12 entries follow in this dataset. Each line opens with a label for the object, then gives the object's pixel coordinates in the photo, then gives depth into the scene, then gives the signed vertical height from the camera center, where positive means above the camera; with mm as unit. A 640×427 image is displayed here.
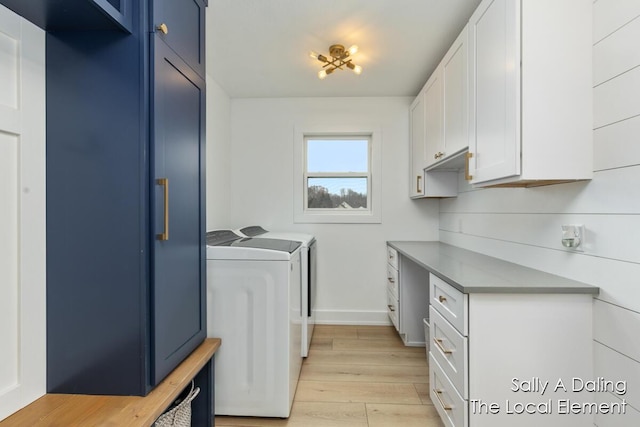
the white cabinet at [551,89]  1296 +508
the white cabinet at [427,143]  2357 +570
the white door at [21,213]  904 -5
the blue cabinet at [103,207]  1009 +15
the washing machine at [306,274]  2262 -485
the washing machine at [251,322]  1691 -588
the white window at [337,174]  3322 +402
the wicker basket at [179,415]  1207 -801
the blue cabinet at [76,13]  876 +575
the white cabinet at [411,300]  2633 -727
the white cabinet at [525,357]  1266 -581
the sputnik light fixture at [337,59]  2199 +1106
